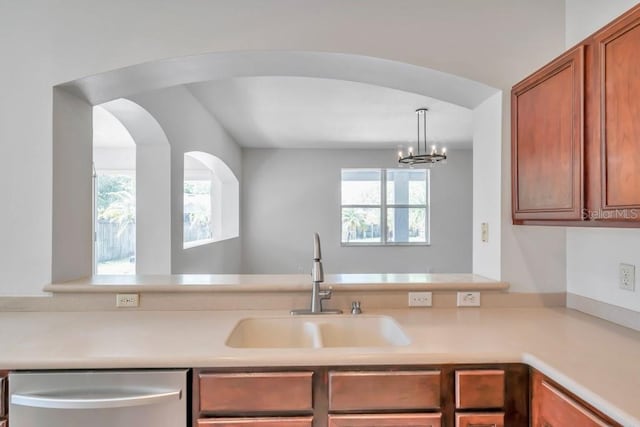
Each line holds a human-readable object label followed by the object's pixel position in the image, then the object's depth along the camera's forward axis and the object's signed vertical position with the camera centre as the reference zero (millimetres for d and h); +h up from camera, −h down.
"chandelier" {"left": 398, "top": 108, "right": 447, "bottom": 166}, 4789 +815
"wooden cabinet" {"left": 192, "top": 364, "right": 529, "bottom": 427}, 1260 -590
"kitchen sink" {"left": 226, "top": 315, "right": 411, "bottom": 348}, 1744 -514
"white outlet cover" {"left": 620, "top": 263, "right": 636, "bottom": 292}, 1531 -233
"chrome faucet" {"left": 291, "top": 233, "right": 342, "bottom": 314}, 1756 -336
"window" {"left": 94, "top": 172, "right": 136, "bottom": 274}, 6641 +56
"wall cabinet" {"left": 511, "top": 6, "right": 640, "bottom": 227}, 1193 +319
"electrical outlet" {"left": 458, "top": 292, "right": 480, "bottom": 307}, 1915 -400
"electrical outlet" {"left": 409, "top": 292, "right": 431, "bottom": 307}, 1905 -398
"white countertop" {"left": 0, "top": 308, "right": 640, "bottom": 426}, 1128 -449
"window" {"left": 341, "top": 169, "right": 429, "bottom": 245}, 7367 +278
